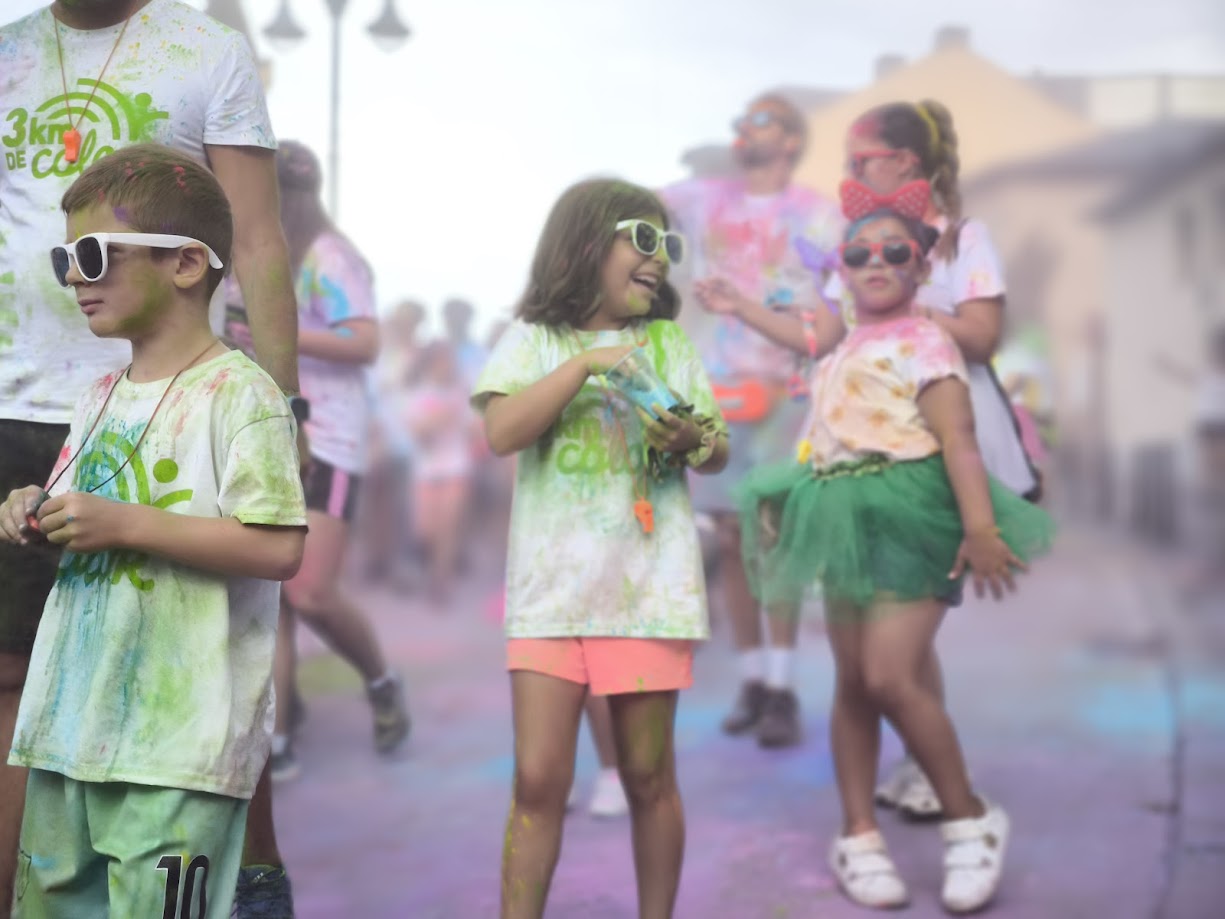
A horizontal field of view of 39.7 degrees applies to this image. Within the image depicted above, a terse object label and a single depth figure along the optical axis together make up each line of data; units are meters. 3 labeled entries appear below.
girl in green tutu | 3.92
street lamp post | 6.72
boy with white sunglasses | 2.42
